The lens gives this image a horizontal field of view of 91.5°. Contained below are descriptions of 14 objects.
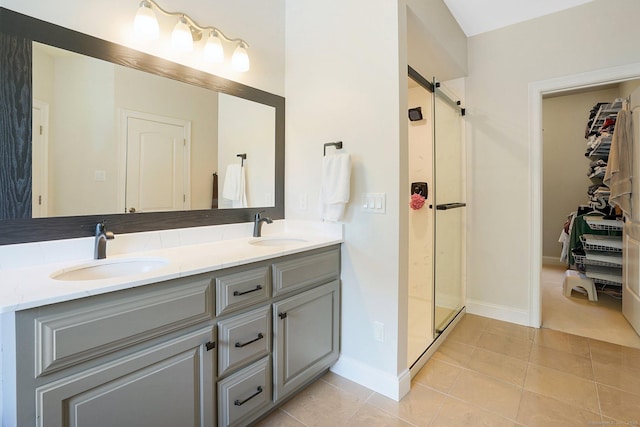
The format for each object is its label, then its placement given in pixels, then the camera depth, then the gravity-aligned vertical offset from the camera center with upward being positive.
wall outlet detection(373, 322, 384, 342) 1.81 -0.68
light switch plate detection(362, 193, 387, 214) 1.78 +0.07
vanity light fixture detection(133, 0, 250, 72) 1.48 +0.95
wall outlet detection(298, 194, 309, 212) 2.16 +0.09
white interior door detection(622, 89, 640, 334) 2.36 -0.25
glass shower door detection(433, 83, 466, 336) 2.39 +0.05
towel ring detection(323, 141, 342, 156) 1.94 +0.44
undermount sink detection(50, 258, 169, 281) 1.24 -0.23
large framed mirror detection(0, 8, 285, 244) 1.23 +0.37
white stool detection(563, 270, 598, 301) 3.27 -0.74
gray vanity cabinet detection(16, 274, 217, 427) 0.87 -0.47
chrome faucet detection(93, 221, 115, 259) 1.35 -0.12
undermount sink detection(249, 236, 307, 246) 1.95 -0.16
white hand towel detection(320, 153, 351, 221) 1.83 +0.18
